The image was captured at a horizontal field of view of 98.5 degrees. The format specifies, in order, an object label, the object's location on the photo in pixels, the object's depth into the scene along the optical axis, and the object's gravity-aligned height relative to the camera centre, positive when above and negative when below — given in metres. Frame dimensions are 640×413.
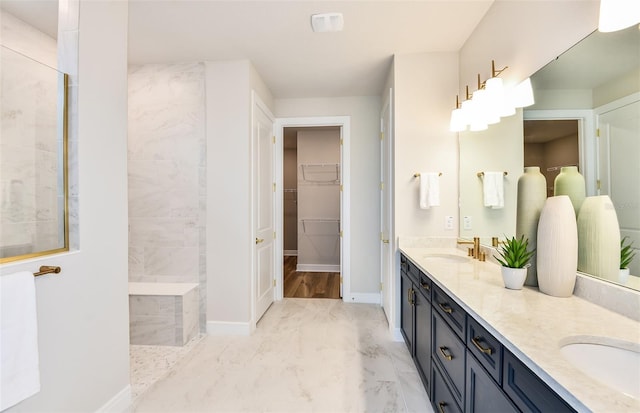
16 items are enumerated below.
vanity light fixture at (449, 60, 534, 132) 1.63 +0.70
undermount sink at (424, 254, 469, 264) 2.08 -0.40
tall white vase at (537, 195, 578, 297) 1.16 -0.17
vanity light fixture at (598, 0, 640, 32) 0.96 +0.70
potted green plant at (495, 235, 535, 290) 1.28 -0.28
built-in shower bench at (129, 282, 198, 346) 2.49 -0.99
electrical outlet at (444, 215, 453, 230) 2.50 -0.14
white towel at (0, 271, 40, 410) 1.04 -0.51
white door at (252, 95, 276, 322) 2.91 +0.02
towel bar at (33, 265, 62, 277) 1.18 -0.27
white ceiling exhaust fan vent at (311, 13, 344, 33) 2.03 +1.40
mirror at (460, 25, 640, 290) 0.99 +0.37
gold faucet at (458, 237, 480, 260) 2.06 -0.33
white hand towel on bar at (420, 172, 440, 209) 2.39 +0.14
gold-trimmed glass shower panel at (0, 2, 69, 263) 1.16 +0.29
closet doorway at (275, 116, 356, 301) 3.58 -0.13
